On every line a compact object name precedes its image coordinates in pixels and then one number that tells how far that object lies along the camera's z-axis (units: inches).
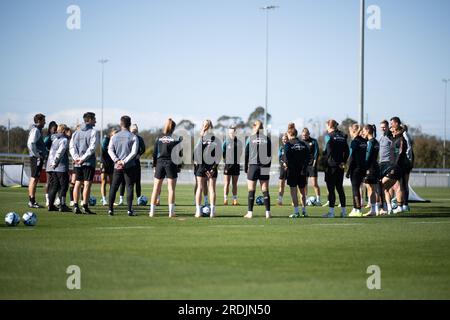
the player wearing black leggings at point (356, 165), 800.3
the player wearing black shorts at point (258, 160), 733.3
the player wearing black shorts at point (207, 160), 740.0
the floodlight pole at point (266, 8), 2364.7
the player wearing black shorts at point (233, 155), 967.6
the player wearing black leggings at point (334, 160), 771.4
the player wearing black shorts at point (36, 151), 835.4
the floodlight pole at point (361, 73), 1103.0
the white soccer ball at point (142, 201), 967.6
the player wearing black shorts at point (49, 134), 879.1
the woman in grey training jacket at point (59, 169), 804.0
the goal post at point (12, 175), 1635.1
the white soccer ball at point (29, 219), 619.5
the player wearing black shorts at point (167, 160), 733.3
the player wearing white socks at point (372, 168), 811.4
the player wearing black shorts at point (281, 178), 999.1
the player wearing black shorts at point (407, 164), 873.1
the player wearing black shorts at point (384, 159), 831.1
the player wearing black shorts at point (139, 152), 821.2
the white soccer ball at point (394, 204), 928.9
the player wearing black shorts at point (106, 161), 908.0
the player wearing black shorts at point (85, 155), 778.8
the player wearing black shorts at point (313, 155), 968.3
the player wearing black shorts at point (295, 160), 770.2
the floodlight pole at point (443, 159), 3151.8
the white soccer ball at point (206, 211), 764.5
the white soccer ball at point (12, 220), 616.7
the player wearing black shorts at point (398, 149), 819.4
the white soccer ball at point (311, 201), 1029.8
